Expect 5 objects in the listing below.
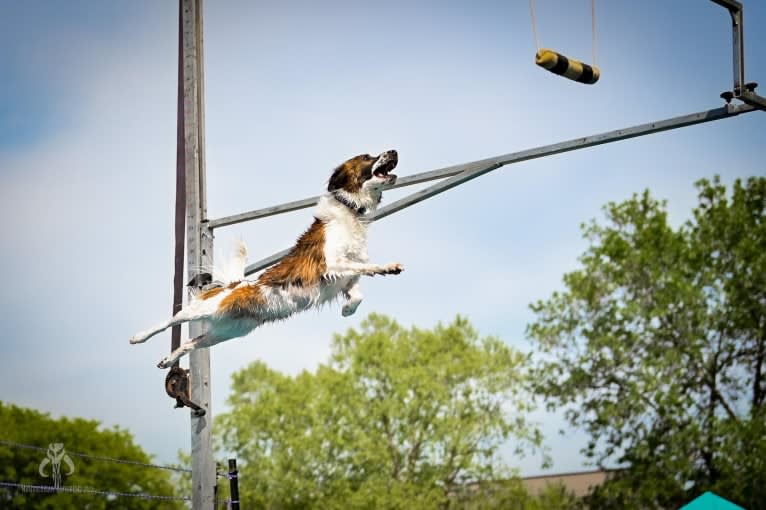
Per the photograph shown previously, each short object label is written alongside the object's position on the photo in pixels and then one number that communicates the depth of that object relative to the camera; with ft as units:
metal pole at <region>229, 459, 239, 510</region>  53.42
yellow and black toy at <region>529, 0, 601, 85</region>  39.14
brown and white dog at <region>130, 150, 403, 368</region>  35.04
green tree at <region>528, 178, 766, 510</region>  163.12
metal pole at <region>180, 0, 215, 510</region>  52.11
